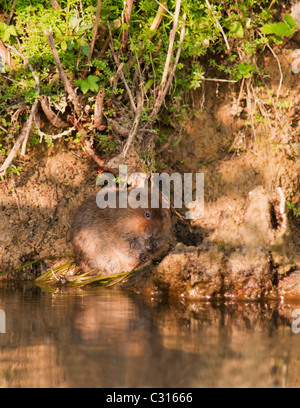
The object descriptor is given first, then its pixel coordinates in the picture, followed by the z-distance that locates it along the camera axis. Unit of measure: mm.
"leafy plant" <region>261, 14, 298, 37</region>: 5129
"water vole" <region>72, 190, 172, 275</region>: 5086
